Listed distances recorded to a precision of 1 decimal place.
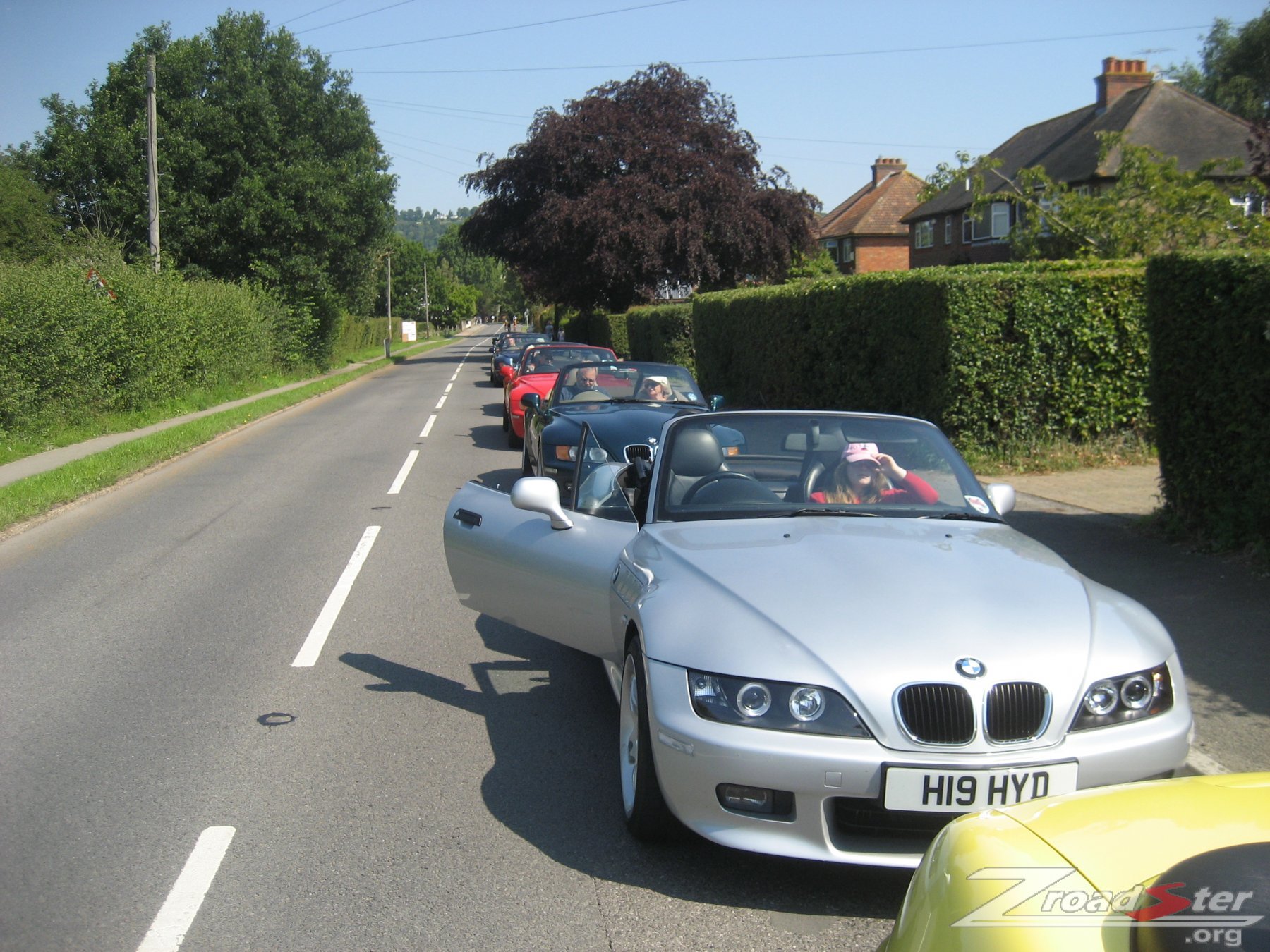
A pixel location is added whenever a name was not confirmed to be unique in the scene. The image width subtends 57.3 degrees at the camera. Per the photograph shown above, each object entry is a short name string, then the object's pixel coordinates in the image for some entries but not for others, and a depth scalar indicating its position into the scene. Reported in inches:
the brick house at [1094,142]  1654.8
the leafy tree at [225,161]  1449.3
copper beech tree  1696.6
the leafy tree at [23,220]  1358.3
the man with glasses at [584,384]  531.8
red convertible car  730.2
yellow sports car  73.1
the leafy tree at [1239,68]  2297.0
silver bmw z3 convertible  134.1
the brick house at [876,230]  2630.4
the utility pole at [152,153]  1072.8
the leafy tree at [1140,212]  650.8
